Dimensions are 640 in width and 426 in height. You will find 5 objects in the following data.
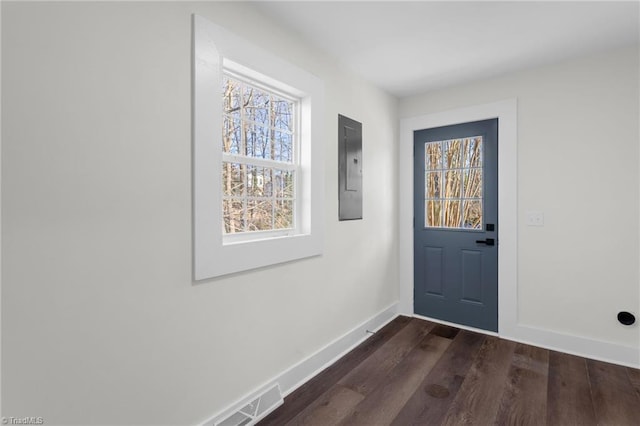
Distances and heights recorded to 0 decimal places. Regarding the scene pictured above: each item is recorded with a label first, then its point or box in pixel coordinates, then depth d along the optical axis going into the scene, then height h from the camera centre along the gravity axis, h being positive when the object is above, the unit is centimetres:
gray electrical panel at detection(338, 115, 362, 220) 259 +37
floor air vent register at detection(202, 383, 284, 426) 168 -113
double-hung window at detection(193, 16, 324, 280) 159 +34
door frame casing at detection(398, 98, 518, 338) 279 +8
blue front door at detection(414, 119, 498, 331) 295 -13
